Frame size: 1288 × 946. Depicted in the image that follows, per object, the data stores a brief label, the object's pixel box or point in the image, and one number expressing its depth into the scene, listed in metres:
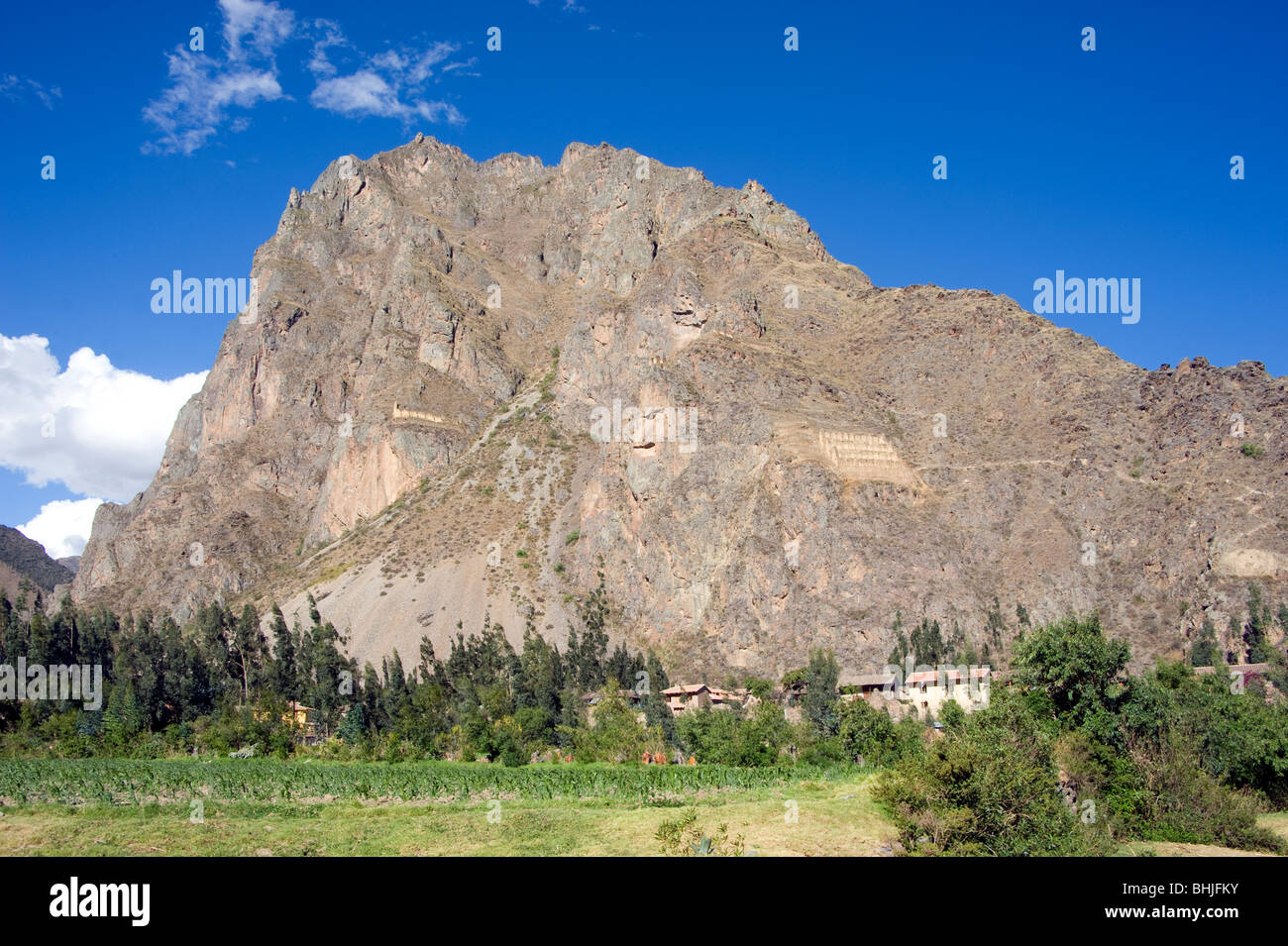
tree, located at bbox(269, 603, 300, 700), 112.50
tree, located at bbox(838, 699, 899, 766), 70.00
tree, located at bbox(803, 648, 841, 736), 81.69
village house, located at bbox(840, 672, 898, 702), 94.25
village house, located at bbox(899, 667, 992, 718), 88.50
